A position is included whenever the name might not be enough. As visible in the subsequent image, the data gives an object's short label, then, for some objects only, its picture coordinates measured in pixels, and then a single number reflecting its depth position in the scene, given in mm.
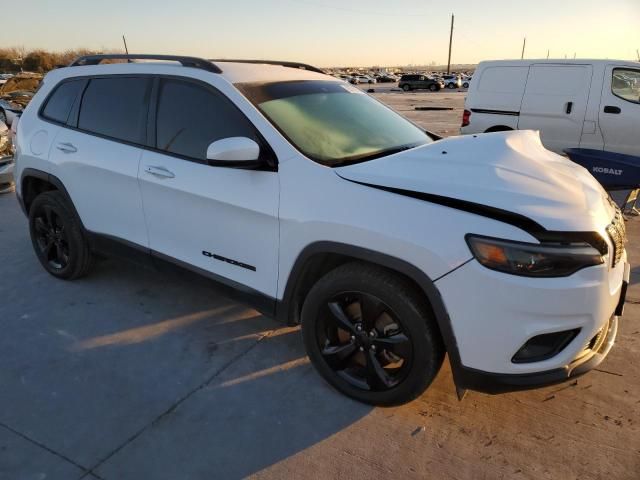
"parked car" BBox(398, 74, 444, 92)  44188
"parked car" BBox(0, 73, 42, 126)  15962
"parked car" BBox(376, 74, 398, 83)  67625
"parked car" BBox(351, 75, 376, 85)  59062
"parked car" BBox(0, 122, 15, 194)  6977
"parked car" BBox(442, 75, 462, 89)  50066
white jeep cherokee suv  1988
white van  6941
